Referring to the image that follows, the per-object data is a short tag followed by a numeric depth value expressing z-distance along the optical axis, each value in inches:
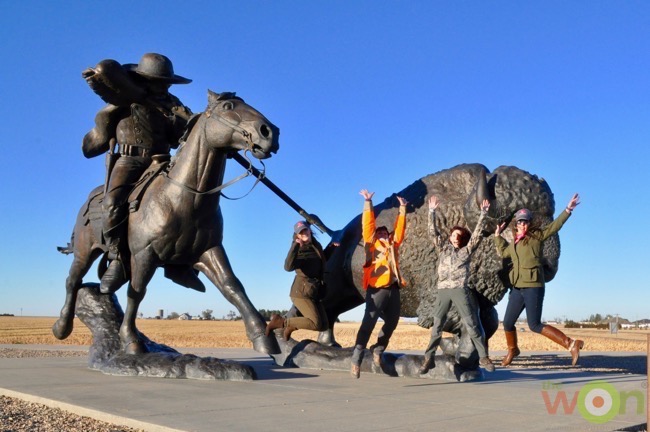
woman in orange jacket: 257.4
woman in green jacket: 262.8
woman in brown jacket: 286.5
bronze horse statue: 266.4
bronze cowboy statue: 285.3
